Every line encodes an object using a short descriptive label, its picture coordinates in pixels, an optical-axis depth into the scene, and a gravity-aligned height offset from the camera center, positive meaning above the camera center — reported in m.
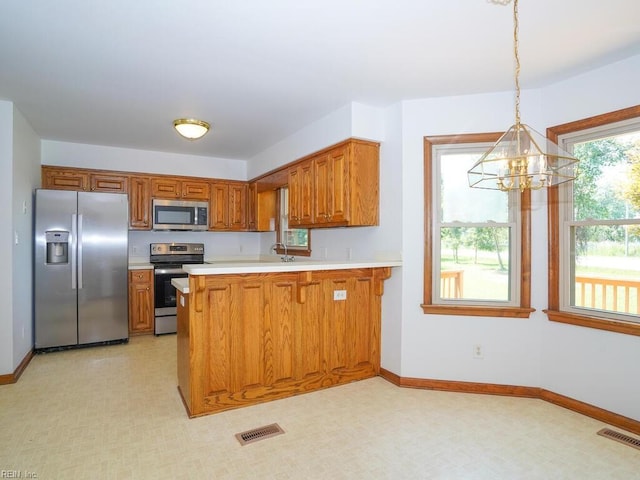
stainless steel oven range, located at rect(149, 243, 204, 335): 4.99 -0.74
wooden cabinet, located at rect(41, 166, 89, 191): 4.72 +0.78
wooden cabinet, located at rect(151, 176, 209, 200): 5.34 +0.74
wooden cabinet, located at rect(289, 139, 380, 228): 3.48 +0.52
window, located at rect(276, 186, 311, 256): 4.94 +0.08
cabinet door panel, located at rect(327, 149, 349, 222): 3.50 +0.50
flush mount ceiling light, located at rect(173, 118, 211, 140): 3.68 +1.10
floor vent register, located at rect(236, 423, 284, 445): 2.42 -1.26
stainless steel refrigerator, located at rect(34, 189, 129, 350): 4.18 -0.31
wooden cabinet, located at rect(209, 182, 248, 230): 5.71 +0.52
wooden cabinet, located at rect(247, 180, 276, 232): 5.76 +0.48
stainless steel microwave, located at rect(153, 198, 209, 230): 5.27 +0.36
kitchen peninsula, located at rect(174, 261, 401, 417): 2.76 -0.72
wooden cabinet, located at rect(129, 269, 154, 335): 4.90 -0.79
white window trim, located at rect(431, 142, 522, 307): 3.16 +0.06
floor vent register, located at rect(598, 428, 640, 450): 2.38 -1.27
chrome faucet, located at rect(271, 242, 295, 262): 5.07 -0.22
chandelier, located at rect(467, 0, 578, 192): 1.59 +0.33
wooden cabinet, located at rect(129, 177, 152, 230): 5.18 +0.51
